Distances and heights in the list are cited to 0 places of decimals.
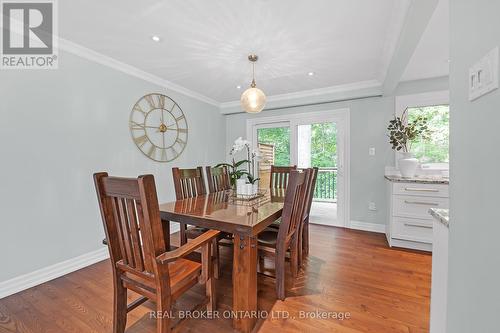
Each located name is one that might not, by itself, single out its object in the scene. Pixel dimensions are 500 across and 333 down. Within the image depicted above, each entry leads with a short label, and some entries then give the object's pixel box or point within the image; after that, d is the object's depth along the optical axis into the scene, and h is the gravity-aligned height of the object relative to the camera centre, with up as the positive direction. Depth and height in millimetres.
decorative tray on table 2048 -341
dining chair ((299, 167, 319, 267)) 2081 -569
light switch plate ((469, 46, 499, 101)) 578 +266
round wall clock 2869 +548
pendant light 2236 +693
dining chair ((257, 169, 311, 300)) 1523 -589
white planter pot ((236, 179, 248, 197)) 2146 -233
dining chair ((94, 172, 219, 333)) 996 -450
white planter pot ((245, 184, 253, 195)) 2135 -252
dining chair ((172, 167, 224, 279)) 1999 -277
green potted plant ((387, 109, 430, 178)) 2795 +380
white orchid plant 2072 -19
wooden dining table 1341 -421
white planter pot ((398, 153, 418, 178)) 2766 -10
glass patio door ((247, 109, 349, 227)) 3568 +270
